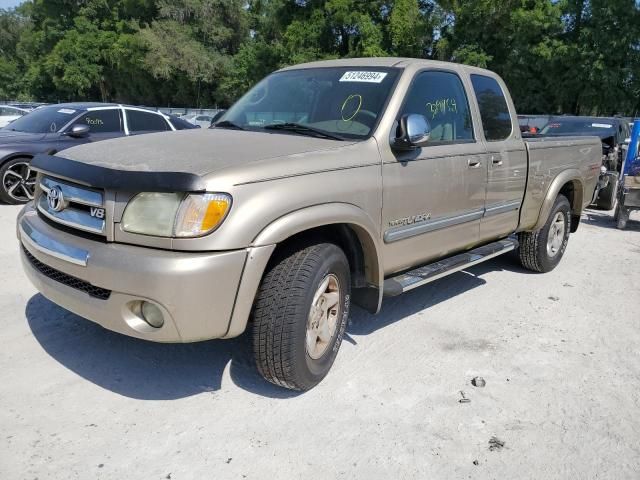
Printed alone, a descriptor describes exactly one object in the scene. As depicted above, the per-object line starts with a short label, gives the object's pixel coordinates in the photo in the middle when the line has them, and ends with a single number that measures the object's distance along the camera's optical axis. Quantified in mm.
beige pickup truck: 2703
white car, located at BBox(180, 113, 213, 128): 25303
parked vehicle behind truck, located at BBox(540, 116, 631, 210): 9195
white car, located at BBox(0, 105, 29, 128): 18030
